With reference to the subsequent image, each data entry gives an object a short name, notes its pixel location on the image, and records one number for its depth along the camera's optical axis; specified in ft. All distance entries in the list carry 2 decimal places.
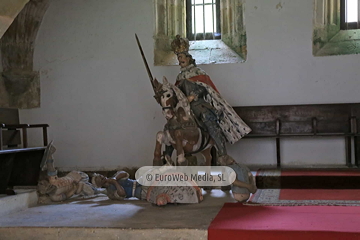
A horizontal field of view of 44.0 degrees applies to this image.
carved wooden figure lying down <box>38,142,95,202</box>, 15.52
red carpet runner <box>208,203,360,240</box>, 10.05
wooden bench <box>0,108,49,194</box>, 15.25
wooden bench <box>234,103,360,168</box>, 21.43
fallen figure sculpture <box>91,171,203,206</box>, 14.23
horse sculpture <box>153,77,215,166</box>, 15.47
